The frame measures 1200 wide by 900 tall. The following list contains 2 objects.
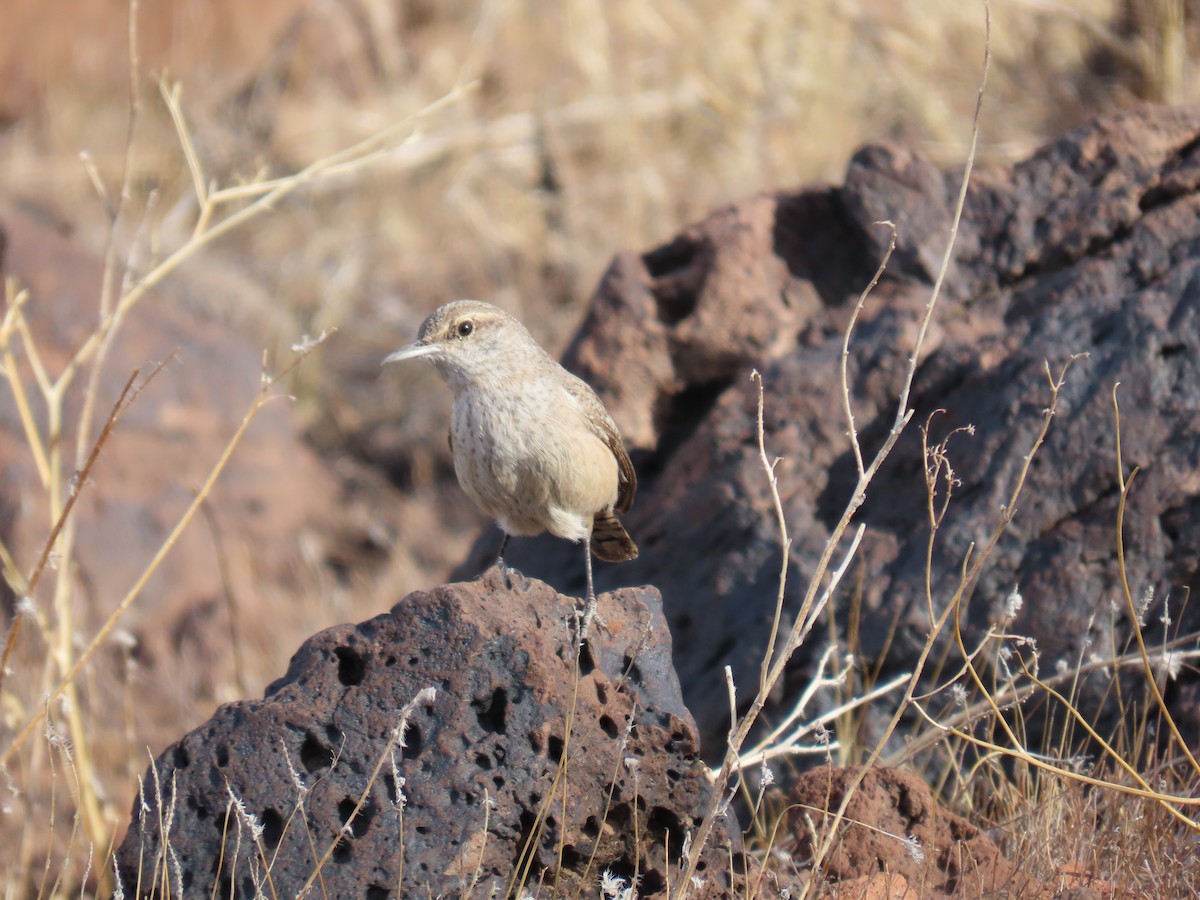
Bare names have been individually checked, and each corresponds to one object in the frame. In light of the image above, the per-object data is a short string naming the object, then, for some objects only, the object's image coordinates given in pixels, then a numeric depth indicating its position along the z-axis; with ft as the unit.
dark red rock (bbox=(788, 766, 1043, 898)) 22.88
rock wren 31.04
